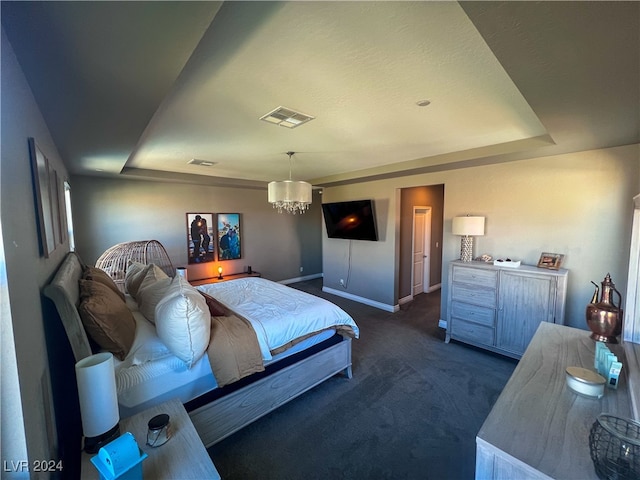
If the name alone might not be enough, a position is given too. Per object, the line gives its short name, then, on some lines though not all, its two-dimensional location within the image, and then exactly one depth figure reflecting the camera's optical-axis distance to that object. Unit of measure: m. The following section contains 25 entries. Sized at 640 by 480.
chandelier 3.36
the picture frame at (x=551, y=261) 2.98
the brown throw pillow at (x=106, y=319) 1.61
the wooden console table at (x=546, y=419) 0.93
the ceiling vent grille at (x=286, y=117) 2.12
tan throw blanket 1.92
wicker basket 0.86
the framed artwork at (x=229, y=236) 5.59
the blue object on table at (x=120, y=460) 0.99
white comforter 2.26
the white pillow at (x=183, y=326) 1.78
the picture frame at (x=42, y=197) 1.30
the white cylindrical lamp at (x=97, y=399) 1.18
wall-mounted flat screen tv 4.98
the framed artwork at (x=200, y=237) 5.18
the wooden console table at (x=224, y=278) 5.05
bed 1.63
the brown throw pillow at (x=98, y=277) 2.20
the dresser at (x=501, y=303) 2.84
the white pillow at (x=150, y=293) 2.26
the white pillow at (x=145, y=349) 1.73
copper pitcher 1.64
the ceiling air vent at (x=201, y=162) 3.71
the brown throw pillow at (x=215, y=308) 2.44
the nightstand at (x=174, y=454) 1.13
